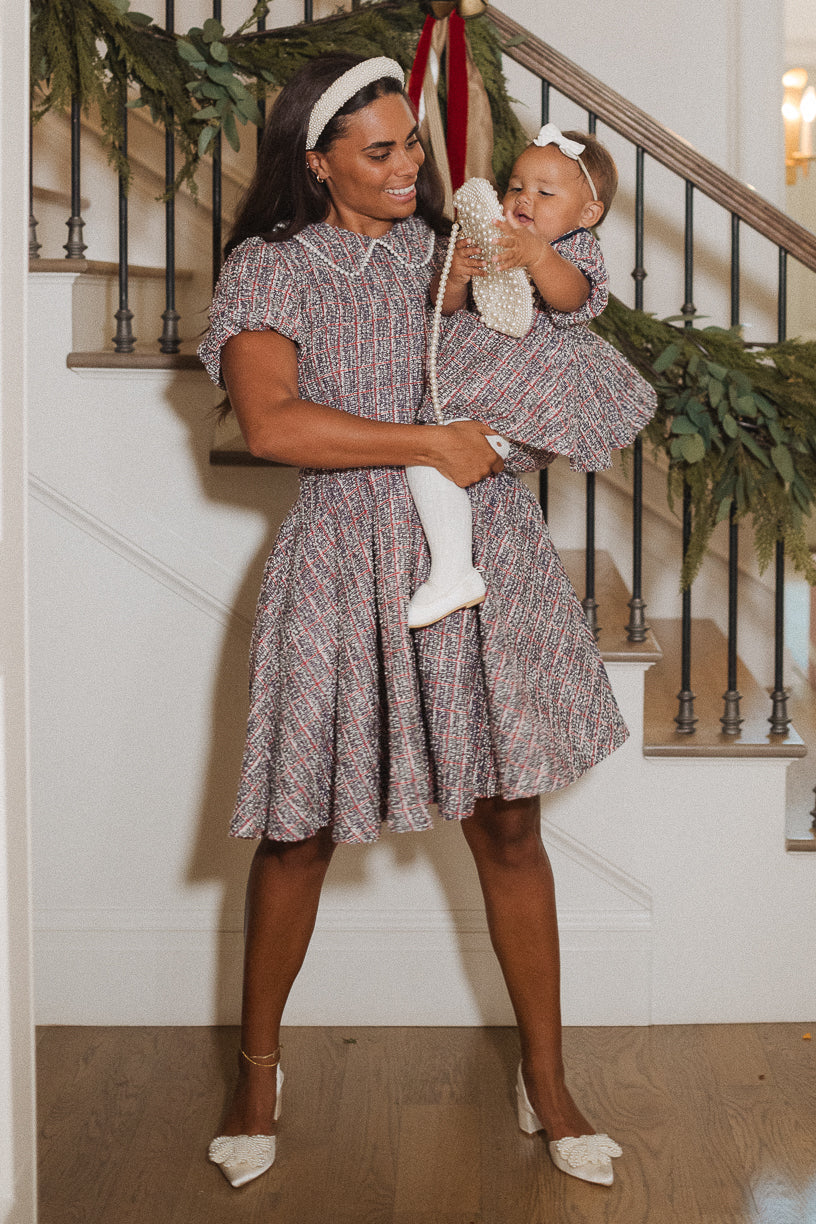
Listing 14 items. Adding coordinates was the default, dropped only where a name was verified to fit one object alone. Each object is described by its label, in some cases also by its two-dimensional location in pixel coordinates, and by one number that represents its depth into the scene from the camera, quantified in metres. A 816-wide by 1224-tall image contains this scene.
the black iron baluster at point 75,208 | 2.14
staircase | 2.16
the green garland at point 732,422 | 2.05
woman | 1.66
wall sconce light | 5.48
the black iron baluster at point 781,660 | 2.24
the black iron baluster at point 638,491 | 2.22
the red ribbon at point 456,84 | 1.85
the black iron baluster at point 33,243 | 2.15
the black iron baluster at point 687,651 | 2.24
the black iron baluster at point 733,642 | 2.22
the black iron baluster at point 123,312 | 2.16
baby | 1.63
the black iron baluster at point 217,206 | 2.15
